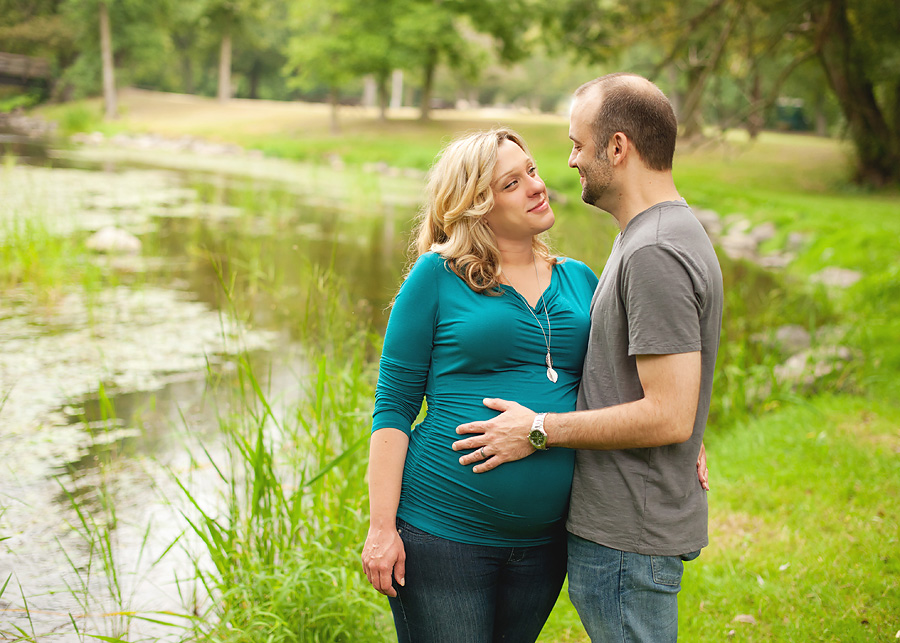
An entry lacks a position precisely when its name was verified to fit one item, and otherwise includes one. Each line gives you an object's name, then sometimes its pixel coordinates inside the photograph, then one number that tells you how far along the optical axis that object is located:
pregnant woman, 1.83
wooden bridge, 34.84
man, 1.60
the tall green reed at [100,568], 3.15
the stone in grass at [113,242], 9.77
